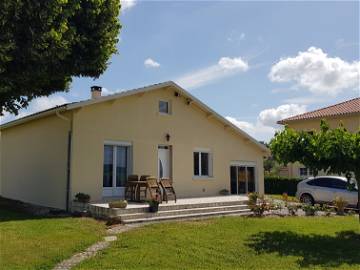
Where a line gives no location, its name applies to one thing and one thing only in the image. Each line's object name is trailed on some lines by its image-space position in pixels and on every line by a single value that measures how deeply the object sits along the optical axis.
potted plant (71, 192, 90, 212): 14.42
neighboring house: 29.67
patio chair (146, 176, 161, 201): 15.11
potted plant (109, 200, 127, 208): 13.10
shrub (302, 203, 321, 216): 16.14
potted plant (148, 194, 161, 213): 13.65
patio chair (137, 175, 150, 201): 15.40
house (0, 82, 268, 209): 15.67
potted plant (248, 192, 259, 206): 15.55
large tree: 10.43
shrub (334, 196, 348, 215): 17.08
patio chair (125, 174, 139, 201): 15.67
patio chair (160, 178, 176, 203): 15.57
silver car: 19.13
